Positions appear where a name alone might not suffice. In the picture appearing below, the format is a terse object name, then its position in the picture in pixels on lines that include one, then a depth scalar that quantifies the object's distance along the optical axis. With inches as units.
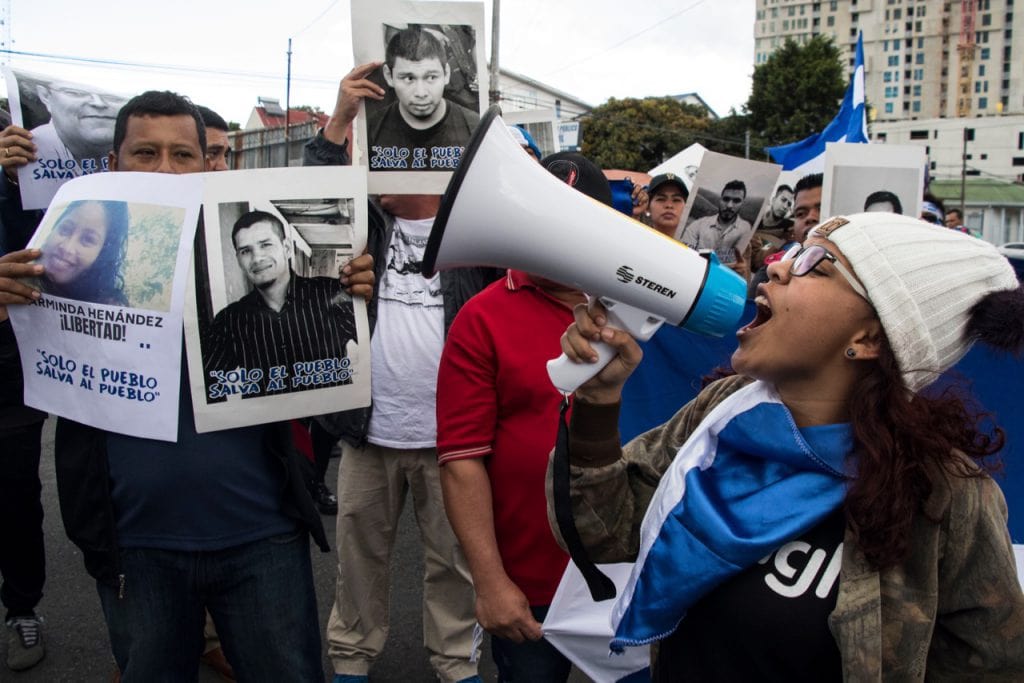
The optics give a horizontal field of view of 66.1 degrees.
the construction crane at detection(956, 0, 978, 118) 4148.6
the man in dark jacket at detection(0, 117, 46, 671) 104.7
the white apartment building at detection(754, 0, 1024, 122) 4116.6
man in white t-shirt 114.3
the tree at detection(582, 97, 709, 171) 1710.1
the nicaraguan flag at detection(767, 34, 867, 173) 221.0
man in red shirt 74.7
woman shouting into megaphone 49.3
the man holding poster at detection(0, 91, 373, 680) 71.3
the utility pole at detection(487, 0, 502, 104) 677.3
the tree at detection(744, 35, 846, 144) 1782.7
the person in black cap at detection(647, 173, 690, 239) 207.0
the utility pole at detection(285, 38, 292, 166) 1234.6
